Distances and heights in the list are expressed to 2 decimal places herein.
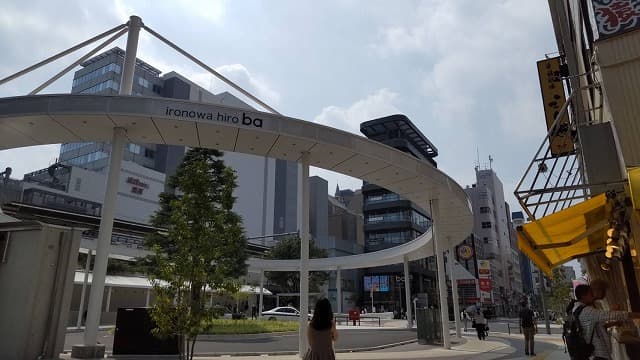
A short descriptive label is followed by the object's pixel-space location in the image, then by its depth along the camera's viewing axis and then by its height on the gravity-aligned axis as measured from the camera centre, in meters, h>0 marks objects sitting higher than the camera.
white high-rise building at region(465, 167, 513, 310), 84.44 +14.41
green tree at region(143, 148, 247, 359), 7.93 +0.86
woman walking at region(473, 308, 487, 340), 20.31 -1.04
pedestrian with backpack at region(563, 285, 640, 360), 4.82 -0.29
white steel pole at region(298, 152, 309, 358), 12.05 +1.34
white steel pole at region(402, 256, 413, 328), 28.73 +0.50
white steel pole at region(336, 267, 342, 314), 41.88 +1.46
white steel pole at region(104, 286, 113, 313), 31.64 -0.04
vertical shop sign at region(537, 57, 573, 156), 12.88 +6.05
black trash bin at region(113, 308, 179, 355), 11.27 -0.93
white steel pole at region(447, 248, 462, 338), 20.47 +0.44
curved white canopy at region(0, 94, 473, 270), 11.02 +4.44
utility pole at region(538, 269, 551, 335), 25.19 -0.40
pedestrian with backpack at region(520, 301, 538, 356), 13.66 -0.83
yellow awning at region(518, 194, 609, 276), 6.56 +1.09
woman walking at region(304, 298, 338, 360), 5.62 -0.42
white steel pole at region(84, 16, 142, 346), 10.62 +2.45
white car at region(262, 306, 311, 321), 33.59 -1.07
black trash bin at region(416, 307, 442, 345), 17.25 -0.99
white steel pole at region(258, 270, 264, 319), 39.94 +1.63
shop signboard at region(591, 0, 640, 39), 7.05 +4.46
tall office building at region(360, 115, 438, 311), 67.75 +11.62
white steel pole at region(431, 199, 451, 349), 15.72 +0.79
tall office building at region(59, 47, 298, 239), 79.62 +26.79
